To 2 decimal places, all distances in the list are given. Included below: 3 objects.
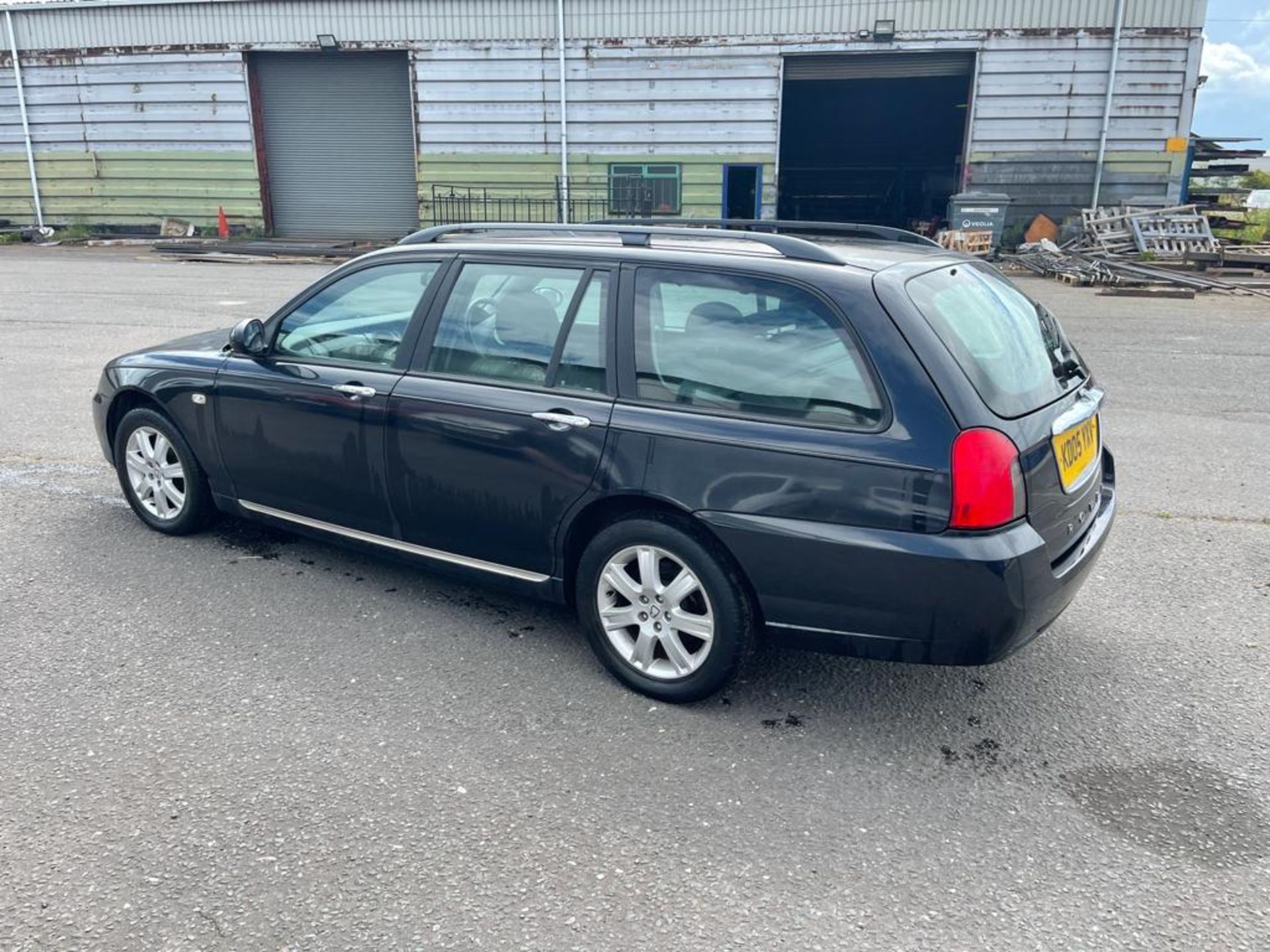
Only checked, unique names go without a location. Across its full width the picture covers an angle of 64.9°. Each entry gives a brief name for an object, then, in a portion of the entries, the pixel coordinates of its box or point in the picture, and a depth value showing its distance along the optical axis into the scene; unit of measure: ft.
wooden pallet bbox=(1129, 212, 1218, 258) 61.36
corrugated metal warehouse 66.39
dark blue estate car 9.96
